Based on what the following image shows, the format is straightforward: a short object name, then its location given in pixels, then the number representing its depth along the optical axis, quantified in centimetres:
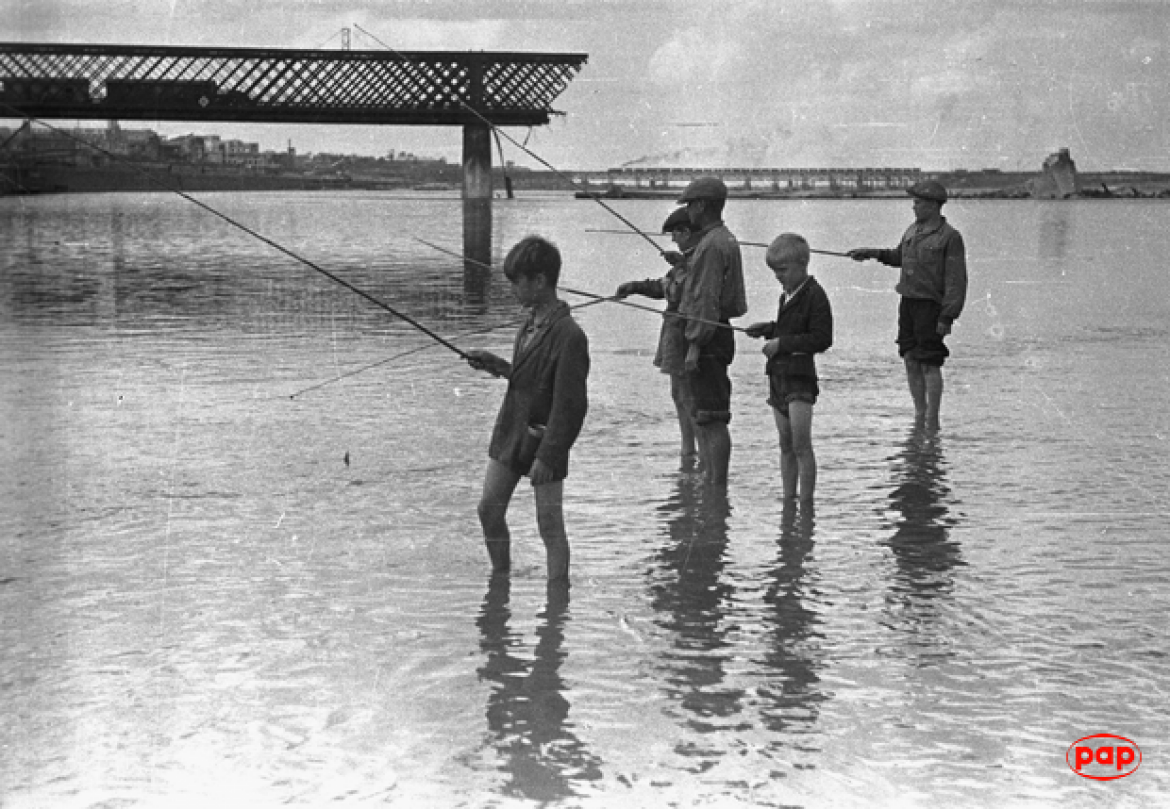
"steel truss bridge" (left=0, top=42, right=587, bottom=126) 8094
